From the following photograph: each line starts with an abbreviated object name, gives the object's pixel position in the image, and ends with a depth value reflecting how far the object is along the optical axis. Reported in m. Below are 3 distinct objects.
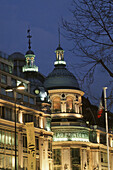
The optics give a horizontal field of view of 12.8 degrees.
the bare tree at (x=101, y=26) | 24.42
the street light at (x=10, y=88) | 51.03
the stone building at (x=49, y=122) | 95.00
